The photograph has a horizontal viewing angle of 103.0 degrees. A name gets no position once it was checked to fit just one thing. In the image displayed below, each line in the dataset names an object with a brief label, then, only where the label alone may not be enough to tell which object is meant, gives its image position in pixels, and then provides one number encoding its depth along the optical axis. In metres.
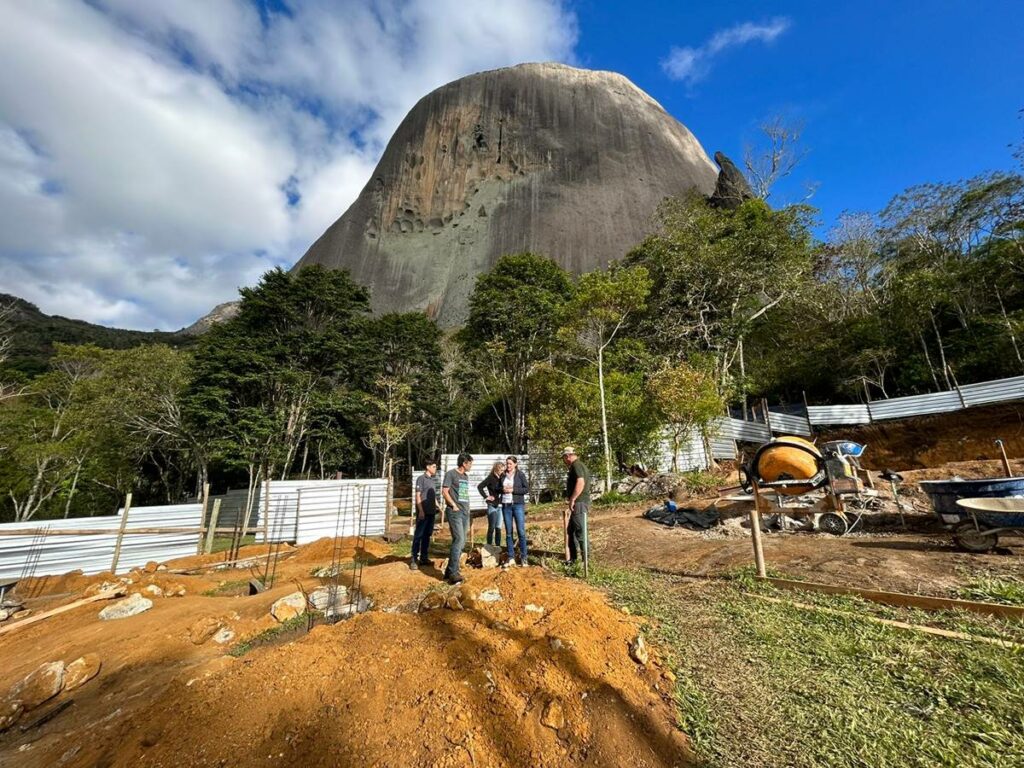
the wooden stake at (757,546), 4.97
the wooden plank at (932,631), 3.02
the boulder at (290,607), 5.00
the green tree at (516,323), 20.58
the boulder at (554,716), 2.48
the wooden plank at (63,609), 6.03
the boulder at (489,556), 6.36
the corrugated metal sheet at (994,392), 14.70
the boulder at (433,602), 4.35
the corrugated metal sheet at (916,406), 15.98
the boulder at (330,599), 5.20
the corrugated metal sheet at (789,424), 18.19
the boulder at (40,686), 3.82
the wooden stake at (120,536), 8.98
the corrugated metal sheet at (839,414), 18.05
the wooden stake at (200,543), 10.48
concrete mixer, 7.14
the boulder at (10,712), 3.62
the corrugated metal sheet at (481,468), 14.71
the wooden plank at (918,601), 3.48
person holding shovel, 5.88
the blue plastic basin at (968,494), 5.07
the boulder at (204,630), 4.78
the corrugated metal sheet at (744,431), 16.14
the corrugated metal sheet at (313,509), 11.40
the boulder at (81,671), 4.09
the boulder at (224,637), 4.61
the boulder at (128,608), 6.07
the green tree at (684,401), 13.20
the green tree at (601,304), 14.34
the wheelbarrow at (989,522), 4.90
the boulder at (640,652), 3.20
